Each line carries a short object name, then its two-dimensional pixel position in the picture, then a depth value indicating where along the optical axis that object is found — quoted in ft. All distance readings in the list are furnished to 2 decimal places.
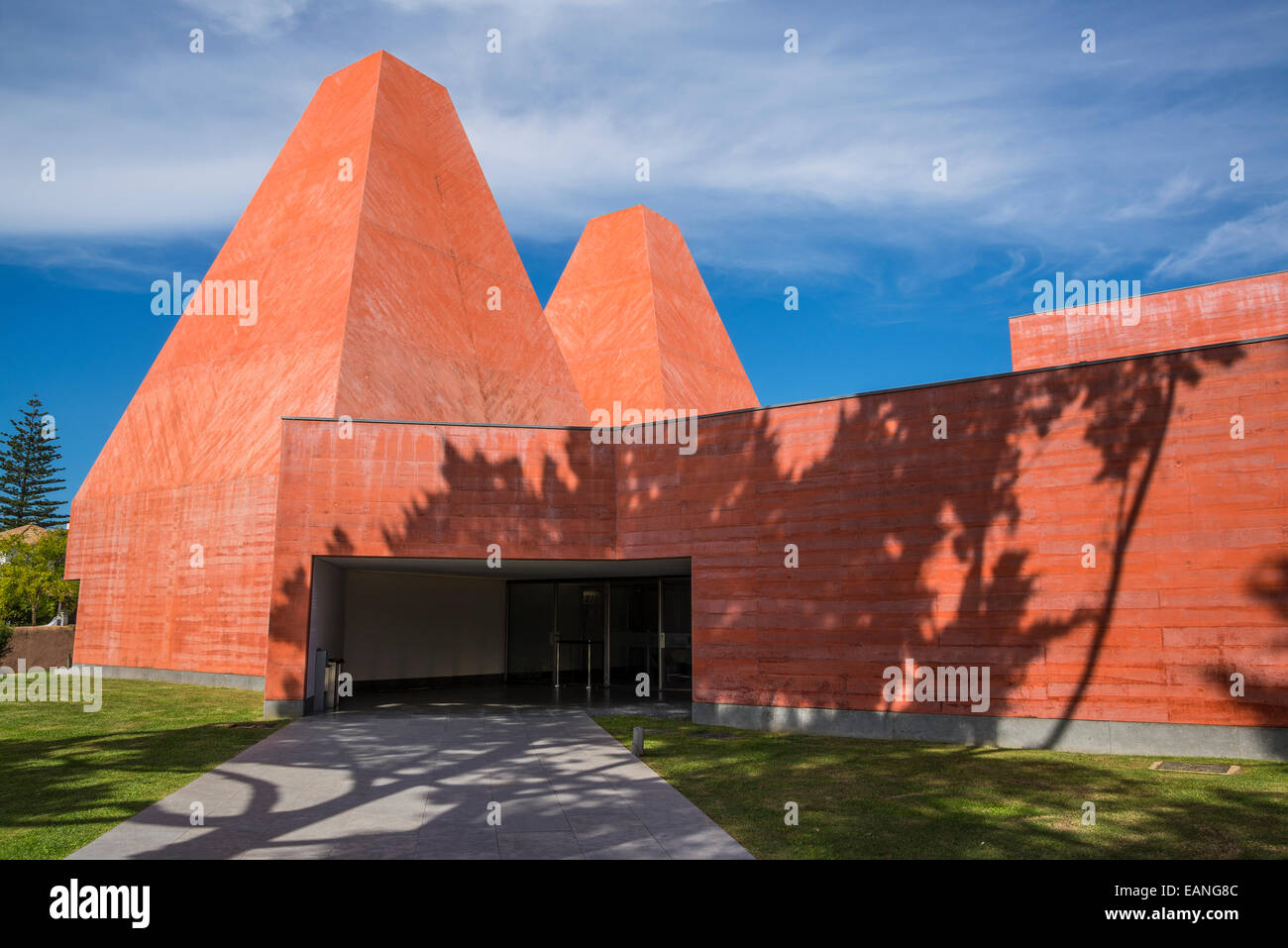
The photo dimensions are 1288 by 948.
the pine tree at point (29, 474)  208.23
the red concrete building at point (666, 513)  37.63
